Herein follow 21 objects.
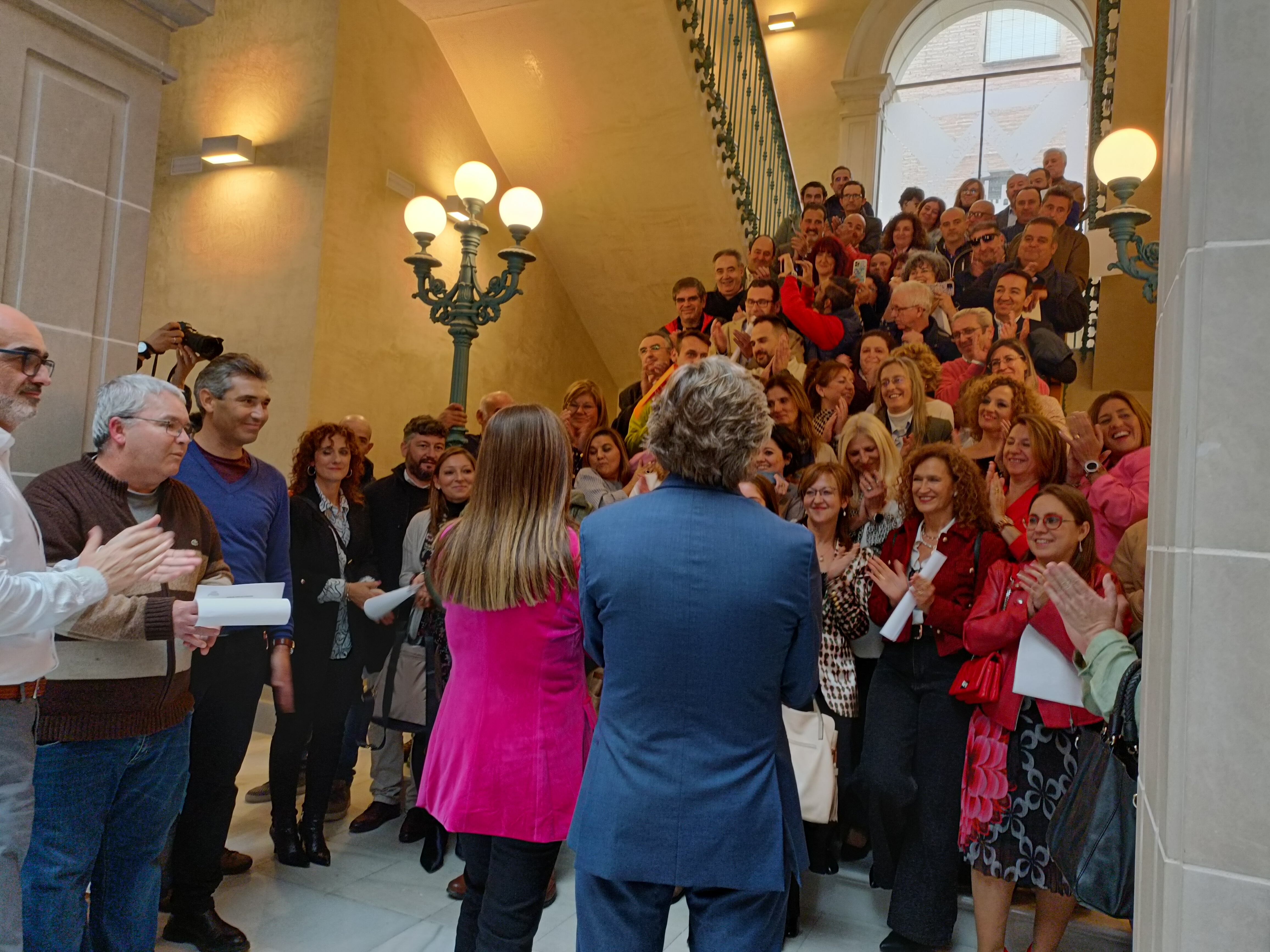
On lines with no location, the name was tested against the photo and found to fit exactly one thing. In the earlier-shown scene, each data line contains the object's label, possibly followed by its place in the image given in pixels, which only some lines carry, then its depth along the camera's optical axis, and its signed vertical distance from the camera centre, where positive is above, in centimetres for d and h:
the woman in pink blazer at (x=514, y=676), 229 -40
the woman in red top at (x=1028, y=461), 361 +32
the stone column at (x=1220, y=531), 146 +4
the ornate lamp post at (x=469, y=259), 545 +140
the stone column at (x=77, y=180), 274 +89
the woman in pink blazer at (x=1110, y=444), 369 +45
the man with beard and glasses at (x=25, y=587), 197 -22
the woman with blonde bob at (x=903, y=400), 471 +67
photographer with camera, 333 +51
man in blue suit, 184 -33
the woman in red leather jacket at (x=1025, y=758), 291 -65
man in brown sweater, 234 -55
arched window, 1402 +643
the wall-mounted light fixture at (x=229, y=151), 674 +236
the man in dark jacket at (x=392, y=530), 425 -12
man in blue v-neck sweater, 306 -56
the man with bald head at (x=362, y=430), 468 +35
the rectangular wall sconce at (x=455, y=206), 774 +240
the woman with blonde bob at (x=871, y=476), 385 +24
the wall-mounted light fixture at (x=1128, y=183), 462 +180
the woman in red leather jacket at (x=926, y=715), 318 -59
